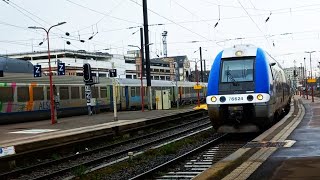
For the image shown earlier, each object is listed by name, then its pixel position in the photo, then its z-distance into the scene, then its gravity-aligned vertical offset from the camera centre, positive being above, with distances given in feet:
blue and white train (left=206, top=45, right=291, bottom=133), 47.19 -0.67
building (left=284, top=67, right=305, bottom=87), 386.98 +8.94
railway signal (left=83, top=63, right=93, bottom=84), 87.80 +3.07
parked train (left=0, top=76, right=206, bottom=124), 83.66 -1.79
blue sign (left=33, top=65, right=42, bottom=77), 84.22 +3.42
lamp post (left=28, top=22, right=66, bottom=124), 77.91 -3.87
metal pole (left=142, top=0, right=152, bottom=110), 125.90 +14.06
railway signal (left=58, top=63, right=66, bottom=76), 85.15 +3.84
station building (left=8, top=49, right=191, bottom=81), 294.00 +19.95
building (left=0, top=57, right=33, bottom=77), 103.04 +6.01
